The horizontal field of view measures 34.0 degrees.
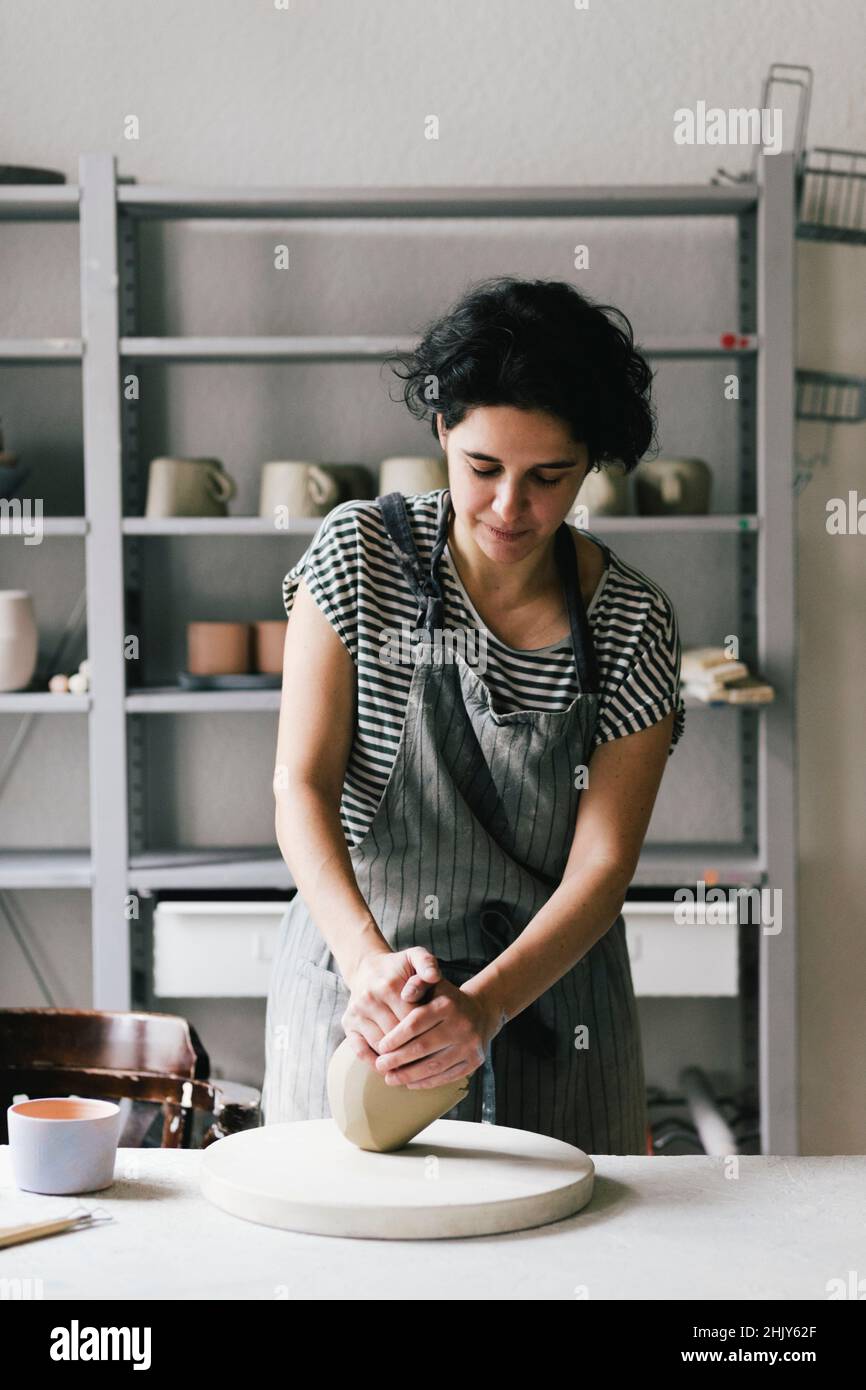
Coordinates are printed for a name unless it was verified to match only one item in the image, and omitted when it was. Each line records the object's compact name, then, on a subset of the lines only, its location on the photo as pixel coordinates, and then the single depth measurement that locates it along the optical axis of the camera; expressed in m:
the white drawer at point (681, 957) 2.66
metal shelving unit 2.59
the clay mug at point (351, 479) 2.67
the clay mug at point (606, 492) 2.67
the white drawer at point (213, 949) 2.65
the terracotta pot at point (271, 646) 2.73
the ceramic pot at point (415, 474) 2.63
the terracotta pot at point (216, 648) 2.71
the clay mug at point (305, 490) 2.65
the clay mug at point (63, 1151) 1.13
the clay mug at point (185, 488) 2.65
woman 1.37
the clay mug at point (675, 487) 2.68
